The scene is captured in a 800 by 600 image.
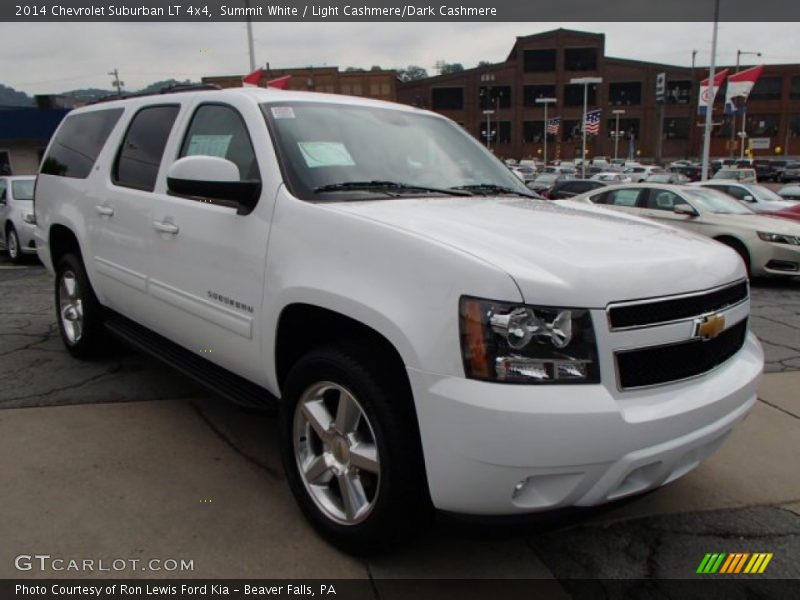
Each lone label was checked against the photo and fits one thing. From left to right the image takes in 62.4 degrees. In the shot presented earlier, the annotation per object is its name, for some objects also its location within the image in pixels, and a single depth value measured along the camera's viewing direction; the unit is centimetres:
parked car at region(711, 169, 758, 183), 3173
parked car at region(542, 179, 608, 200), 2000
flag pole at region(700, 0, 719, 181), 2552
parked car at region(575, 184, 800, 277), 973
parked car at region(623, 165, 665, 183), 4173
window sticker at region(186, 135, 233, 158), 347
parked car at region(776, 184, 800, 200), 2217
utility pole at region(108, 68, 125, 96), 7854
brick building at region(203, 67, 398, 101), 7550
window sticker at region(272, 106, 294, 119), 327
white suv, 212
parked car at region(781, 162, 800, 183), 4925
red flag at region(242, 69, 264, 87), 1980
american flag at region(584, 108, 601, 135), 3622
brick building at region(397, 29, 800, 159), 8212
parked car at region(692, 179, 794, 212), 1530
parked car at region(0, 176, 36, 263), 1172
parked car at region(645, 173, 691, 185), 3250
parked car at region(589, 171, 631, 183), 3688
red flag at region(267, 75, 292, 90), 1848
